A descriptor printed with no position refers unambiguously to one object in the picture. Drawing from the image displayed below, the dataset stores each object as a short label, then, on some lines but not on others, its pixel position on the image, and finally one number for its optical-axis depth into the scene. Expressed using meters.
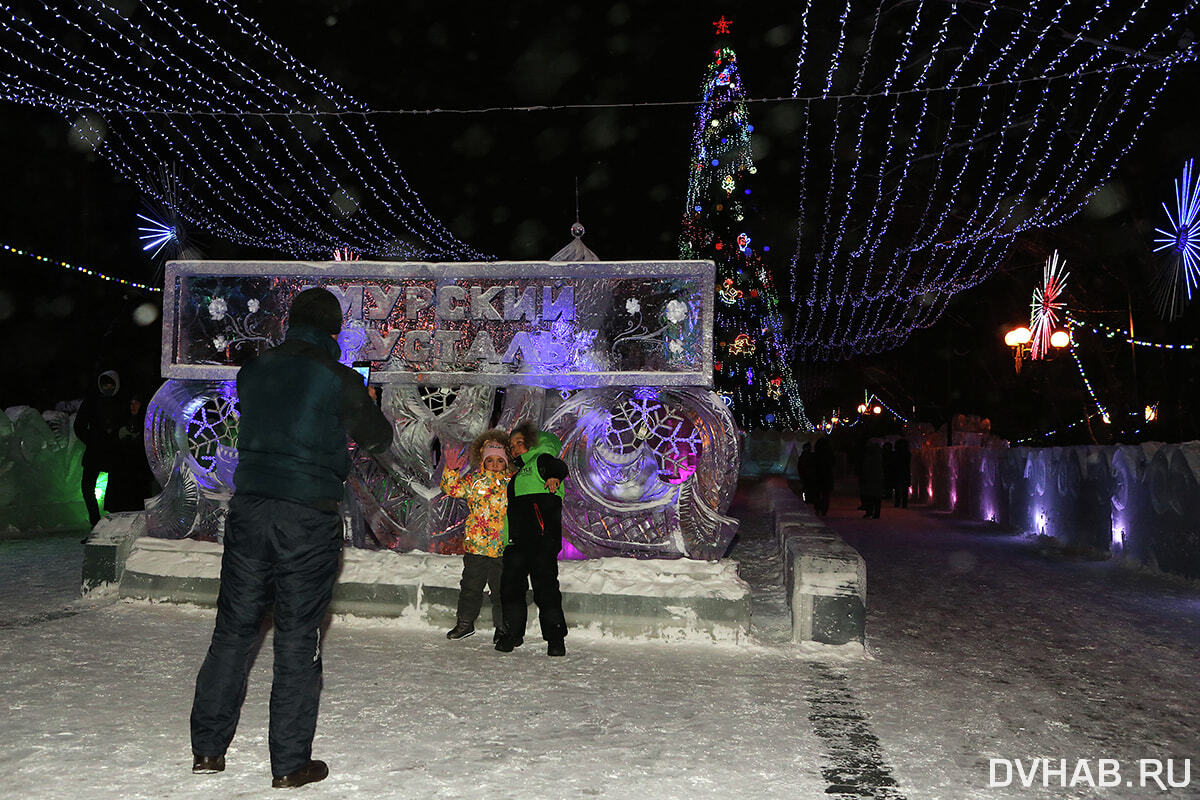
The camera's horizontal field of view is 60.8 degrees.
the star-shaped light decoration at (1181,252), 16.16
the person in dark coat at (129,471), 11.22
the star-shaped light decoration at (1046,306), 20.89
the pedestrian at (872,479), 19.64
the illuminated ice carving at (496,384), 7.36
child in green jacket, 6.40
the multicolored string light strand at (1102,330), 21.38
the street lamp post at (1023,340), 19.28
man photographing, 3.77
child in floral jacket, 6.67
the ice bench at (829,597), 6.48
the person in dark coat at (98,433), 11.02
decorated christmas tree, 40.44
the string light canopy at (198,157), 11.29
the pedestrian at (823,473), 20.53
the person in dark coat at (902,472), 24.93
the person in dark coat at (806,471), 21.88
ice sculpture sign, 7.34
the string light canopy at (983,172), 13.91
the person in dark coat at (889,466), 26.02
